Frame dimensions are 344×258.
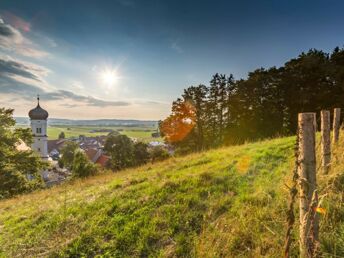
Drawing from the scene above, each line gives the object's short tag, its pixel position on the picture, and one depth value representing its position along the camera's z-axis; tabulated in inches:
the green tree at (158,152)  1374.3
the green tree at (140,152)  1686.8
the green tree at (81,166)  1428.8
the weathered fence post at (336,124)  276.5
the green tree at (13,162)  653.3
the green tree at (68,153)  2587.6
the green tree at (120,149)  1708.4
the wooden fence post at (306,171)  94.6
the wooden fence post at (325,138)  209.3
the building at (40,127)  2144.4
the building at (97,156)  2388.5
